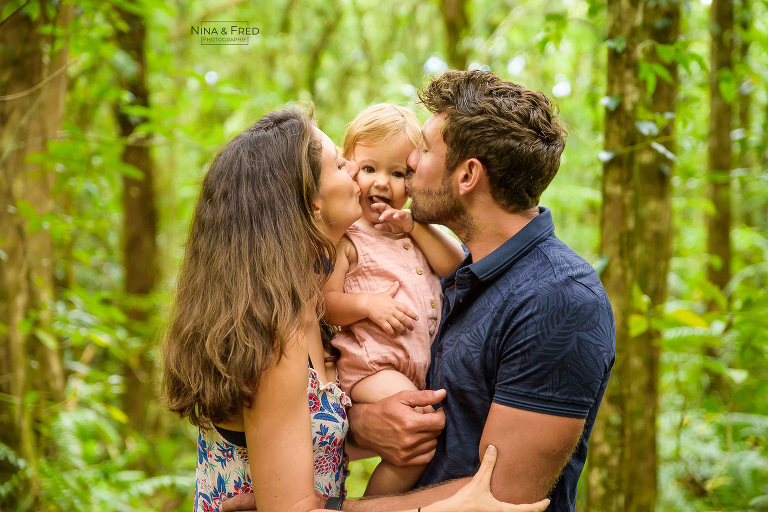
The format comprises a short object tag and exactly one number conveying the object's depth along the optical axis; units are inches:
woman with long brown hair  68.1
